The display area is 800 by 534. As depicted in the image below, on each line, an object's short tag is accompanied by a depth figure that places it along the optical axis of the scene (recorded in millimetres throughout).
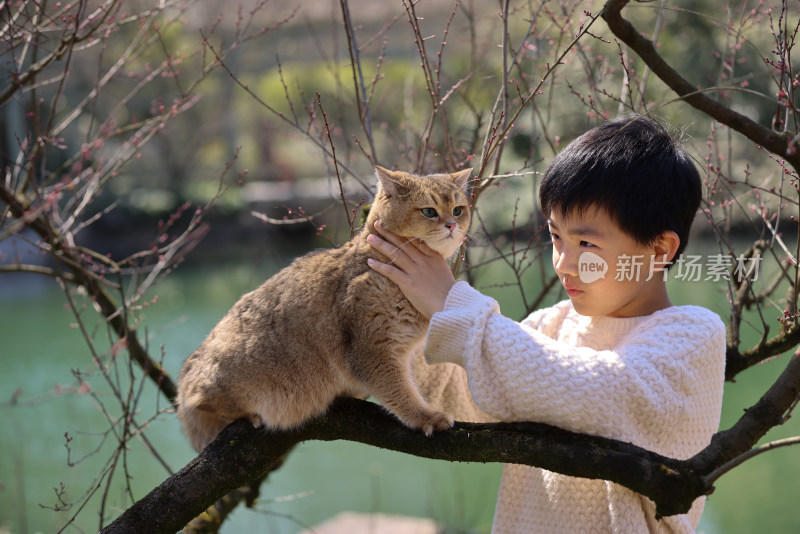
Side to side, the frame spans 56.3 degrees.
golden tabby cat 1809
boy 1388
